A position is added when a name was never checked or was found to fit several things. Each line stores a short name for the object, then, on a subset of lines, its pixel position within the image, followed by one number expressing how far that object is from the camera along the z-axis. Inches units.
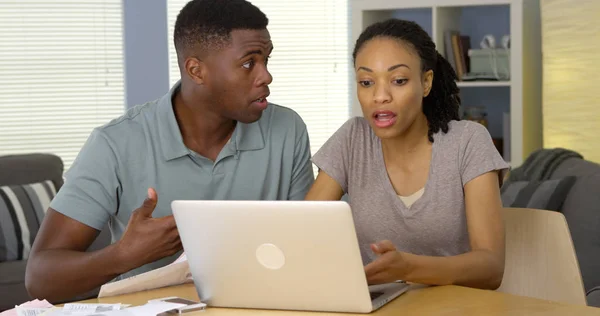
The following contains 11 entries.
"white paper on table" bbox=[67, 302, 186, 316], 63.8
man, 84.4
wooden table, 62.9
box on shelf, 181.8
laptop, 61.3
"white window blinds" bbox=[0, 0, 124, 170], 211.0
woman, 81.4
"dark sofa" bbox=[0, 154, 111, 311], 154.9
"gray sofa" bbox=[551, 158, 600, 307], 119.3
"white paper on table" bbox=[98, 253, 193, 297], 70.7
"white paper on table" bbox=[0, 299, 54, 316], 66.2
